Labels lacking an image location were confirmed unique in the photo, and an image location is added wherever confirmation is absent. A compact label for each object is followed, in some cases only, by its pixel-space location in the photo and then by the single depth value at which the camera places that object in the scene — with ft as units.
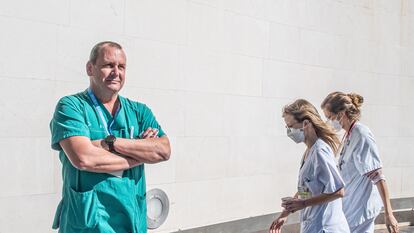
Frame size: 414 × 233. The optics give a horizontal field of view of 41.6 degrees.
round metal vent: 16.14
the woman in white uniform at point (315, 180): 11.48
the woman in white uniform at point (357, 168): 13.91
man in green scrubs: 9.17
